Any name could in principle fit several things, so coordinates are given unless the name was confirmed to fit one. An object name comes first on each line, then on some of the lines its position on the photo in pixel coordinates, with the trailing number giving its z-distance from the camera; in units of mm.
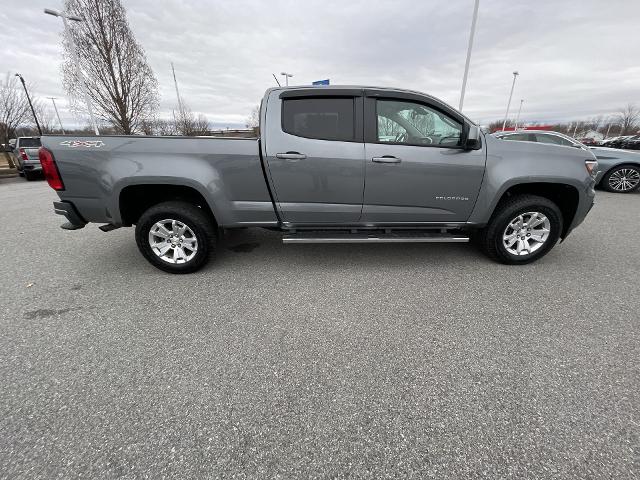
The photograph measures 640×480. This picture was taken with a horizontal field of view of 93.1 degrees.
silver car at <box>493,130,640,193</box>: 7890
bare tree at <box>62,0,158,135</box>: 16250
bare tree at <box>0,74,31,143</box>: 16688
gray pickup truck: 3127
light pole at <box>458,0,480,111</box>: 13691
